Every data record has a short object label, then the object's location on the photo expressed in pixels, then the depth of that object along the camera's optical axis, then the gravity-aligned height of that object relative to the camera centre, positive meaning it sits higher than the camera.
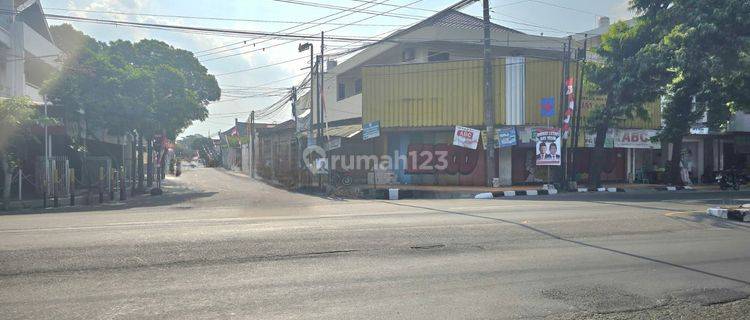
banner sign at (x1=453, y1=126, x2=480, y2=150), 23.09 +1.06
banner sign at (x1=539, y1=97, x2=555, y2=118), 23.84 +2.51
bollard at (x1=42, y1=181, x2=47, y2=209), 16.19 -1.12
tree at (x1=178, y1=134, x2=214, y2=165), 96.65 +3.77
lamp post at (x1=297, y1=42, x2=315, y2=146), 26.43 +4.97
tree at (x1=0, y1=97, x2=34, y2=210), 15.53 +1.23
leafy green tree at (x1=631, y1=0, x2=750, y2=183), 16.08 +3.80
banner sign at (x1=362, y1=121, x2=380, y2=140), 24.67 +1.51
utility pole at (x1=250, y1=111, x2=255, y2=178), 45.06 +1.69
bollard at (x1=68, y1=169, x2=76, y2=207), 17.08 -1.23
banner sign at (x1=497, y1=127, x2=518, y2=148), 22.91 +1.00
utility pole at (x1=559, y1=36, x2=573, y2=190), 21.41 +2.47
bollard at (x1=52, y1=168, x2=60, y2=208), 16.39 -0.85
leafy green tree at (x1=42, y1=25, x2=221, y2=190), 20.73 +3.04
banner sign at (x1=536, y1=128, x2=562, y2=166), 21.28 +0.44
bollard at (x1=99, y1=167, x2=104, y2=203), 18.50 -1.13
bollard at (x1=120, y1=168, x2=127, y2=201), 19.83 -1.14
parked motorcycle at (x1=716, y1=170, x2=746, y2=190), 22.66 -1.00
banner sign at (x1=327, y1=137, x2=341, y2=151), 24.39 +0.85
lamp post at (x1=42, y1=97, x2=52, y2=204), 16.55 -0.03
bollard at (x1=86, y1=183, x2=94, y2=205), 18.10 -1.36
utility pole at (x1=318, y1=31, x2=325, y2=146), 24.59 +2.95
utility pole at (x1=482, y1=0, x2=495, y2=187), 20.75 +2.29
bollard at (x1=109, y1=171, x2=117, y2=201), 19.56 -1.20
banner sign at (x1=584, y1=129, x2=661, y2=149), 25.22 +1.04
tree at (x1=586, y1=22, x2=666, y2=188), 19.19 +3.19
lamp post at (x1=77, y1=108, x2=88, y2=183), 21.86 +1.15
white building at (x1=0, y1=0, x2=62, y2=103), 23.33 +5.55
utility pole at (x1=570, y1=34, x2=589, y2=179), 22.49 +2.06
